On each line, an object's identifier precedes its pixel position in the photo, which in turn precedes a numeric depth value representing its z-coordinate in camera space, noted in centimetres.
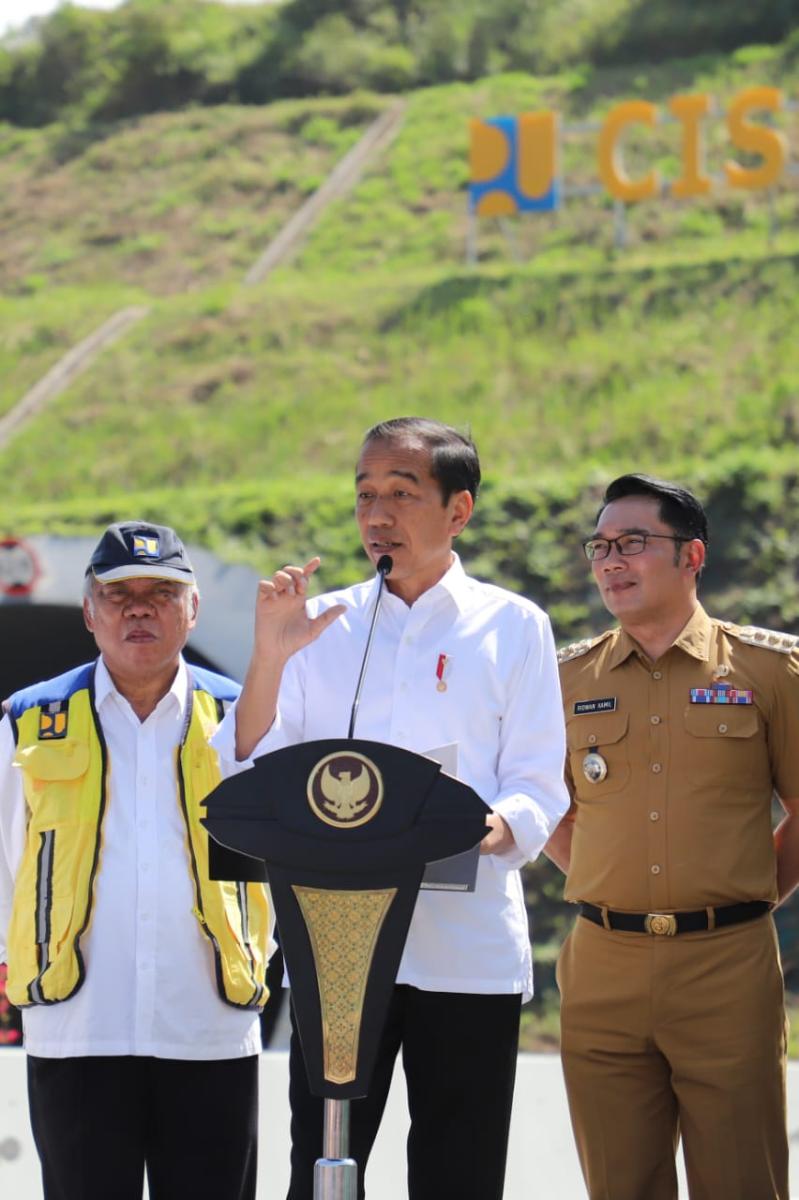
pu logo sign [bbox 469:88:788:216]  3353
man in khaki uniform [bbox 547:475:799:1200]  637
